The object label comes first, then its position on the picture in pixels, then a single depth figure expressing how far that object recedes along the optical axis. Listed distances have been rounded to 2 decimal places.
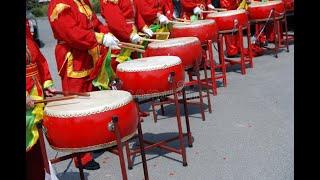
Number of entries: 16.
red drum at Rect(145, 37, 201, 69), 3.75
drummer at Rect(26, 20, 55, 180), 2.41
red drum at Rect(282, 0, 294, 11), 7.04
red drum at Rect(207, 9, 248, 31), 5.45
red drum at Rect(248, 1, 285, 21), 6.23
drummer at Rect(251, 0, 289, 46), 7.39
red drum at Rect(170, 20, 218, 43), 4.64
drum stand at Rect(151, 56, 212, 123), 4.04
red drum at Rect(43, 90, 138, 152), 2.22
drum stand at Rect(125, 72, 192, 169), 3.10
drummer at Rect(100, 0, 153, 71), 4.02
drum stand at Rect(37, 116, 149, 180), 2.25
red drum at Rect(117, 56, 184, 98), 3.04
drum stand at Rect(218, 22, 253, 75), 5.45
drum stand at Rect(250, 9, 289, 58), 6.26
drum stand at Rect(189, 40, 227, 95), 4.72
